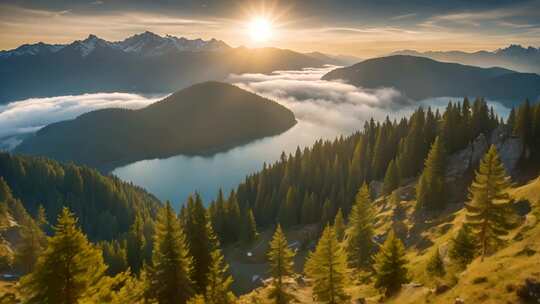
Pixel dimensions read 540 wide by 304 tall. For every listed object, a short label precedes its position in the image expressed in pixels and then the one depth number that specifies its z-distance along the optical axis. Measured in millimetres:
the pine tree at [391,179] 104750
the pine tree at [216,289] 34500
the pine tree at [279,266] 44406
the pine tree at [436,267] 43469
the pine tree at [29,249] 75250
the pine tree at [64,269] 23594
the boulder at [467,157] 95812
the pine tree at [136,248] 96250
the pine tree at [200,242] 43844
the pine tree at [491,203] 38719
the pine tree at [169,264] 35781
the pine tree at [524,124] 90562
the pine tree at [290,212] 120625
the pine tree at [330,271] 40250
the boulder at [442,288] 32759
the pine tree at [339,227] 87875
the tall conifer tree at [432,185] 83125
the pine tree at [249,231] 110812
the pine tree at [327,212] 112088
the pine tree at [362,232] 64438
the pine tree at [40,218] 111912
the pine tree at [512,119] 97575
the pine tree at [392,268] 41344
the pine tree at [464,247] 43844
